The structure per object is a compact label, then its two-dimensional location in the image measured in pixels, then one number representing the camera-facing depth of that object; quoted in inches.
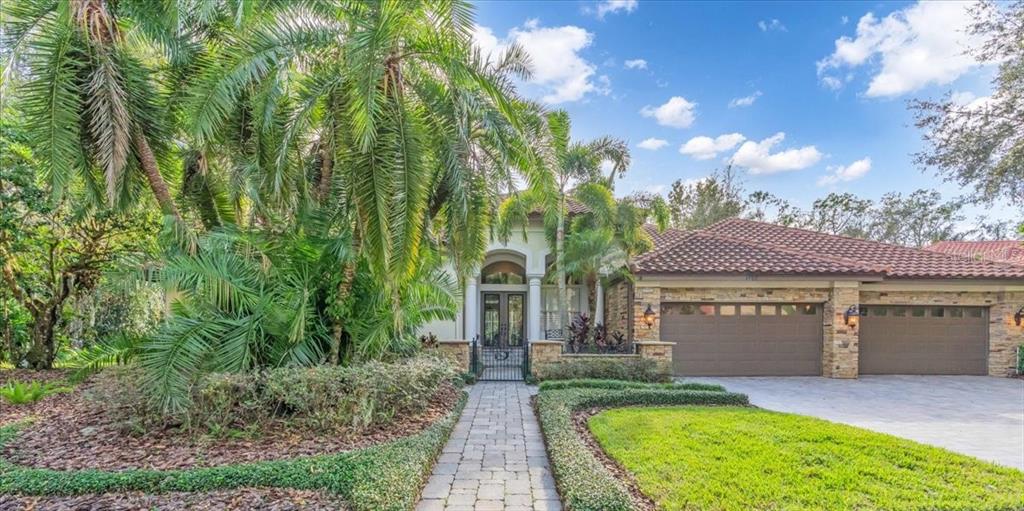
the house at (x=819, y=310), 508.1
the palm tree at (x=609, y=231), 509.0
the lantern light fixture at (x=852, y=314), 504.7
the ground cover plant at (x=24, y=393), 314.0
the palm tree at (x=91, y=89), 244.8
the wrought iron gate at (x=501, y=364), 470.0
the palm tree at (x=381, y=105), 229.9
